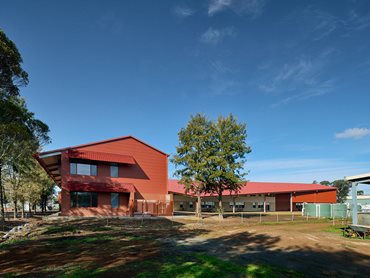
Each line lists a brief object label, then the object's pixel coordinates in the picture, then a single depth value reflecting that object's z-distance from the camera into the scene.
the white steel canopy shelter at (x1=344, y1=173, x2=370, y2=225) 21.03
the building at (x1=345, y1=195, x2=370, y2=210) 74.44
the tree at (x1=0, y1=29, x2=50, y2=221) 19.97
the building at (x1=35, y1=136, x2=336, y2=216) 36.47
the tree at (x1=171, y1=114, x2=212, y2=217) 38.72
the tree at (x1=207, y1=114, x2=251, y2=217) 38.22
